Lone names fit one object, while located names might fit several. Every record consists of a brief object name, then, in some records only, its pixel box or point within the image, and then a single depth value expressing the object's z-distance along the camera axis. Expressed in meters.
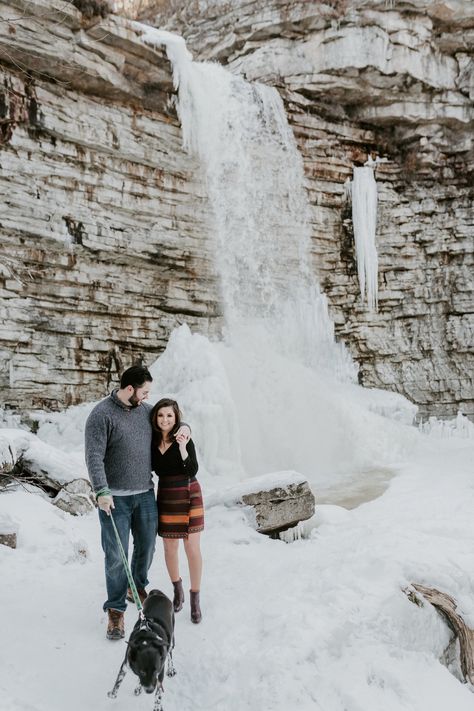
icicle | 16.11
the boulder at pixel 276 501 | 5.83
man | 3.40
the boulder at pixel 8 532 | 4.61
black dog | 2.54
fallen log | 4.00
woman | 3.73
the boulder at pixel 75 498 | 6.29
